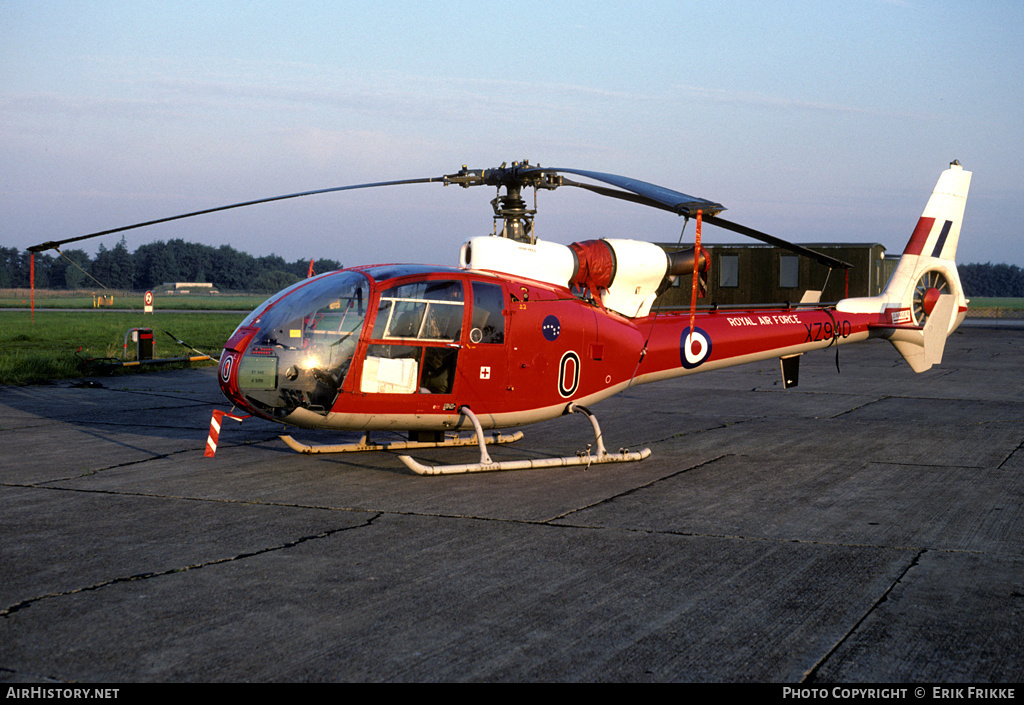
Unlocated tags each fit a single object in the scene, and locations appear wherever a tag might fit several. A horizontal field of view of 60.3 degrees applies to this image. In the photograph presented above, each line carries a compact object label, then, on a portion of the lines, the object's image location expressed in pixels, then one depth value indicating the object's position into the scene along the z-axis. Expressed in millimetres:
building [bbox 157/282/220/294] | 119250
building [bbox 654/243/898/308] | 34062
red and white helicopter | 8781
